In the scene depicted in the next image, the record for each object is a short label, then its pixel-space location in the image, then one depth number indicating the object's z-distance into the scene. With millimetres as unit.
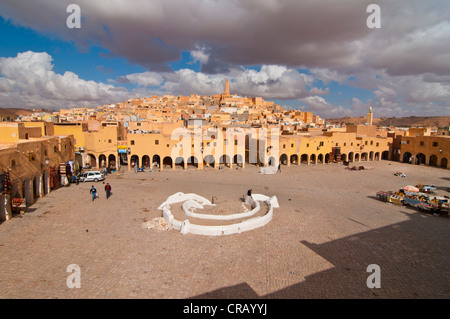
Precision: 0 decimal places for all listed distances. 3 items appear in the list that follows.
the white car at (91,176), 23828
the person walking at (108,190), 18109
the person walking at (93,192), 17609
